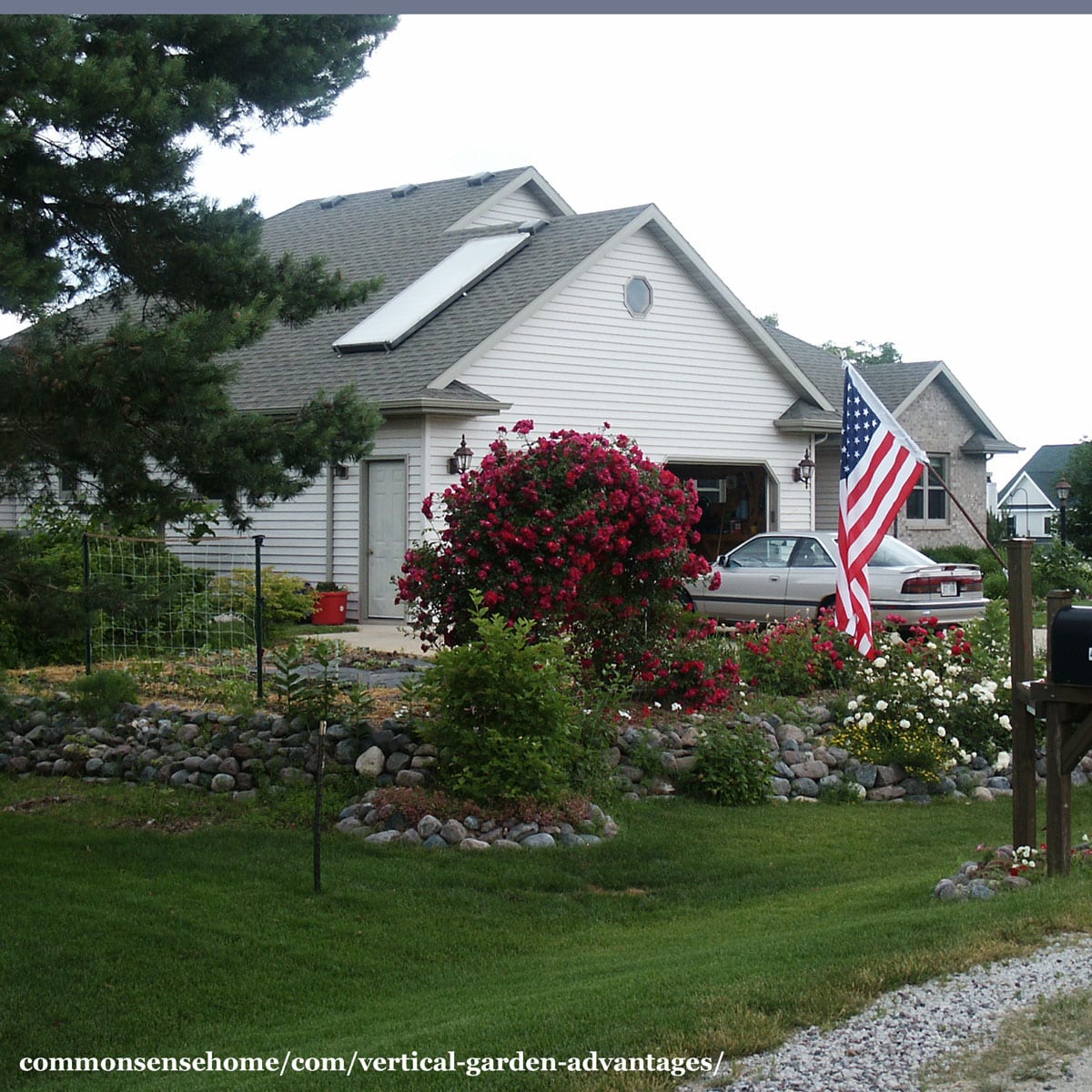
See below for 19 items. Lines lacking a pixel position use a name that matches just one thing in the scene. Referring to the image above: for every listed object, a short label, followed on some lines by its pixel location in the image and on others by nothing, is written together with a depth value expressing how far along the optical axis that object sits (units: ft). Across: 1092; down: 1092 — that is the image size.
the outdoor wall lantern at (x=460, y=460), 58.70
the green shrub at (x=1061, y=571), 82.69
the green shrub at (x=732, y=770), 32.04
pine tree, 25.04
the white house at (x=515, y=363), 61.46
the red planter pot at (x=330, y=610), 60.44
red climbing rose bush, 33.99
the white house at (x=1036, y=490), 205.16
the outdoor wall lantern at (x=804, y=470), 76.33
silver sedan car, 53.93
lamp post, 103.14
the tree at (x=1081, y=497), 112.47
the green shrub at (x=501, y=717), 28.78
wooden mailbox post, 20.97
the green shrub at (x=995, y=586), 83.34
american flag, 32.53
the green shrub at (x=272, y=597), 51.57
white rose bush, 34.40
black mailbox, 20.43
